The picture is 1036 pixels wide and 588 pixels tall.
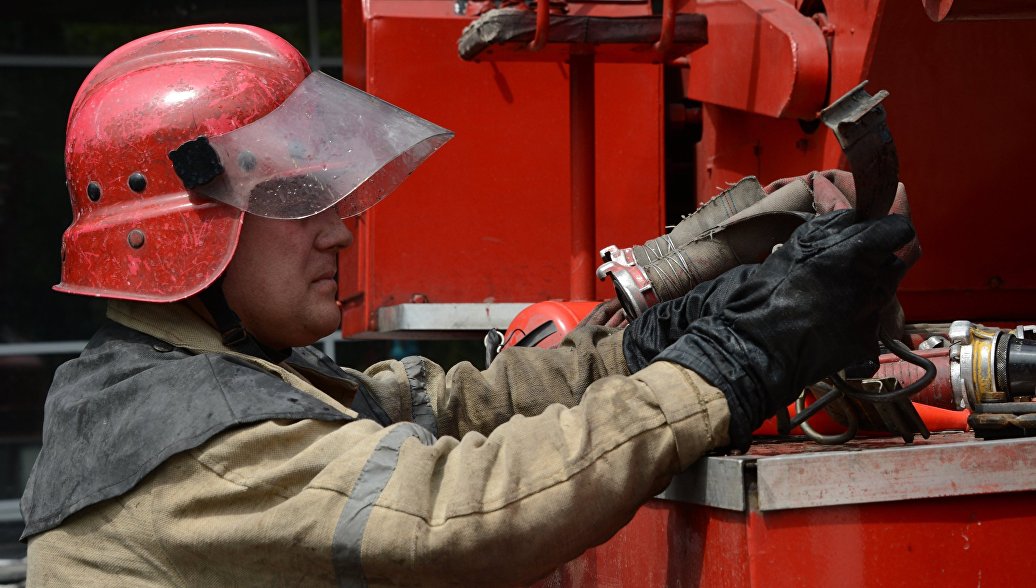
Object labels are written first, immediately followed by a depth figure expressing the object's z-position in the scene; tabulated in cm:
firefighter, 152
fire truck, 145
